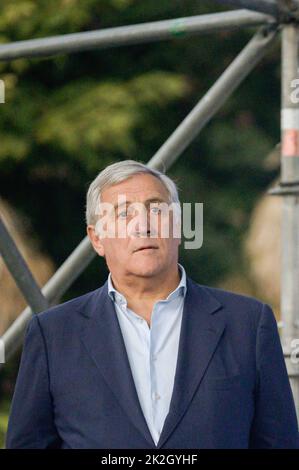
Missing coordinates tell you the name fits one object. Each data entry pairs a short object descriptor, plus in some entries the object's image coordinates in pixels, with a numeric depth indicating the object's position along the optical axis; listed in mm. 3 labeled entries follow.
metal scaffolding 8625
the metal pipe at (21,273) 8359
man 4910
